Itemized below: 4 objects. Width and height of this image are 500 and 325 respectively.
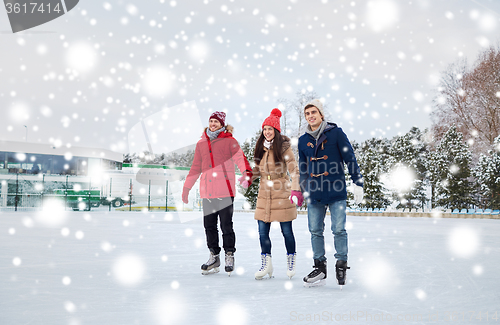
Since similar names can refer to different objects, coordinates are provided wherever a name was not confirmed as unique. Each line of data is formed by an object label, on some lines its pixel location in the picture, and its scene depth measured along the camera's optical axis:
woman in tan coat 3.89
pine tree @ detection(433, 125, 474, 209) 20.95
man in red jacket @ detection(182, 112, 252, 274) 4.22
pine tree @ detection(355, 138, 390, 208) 23.00
